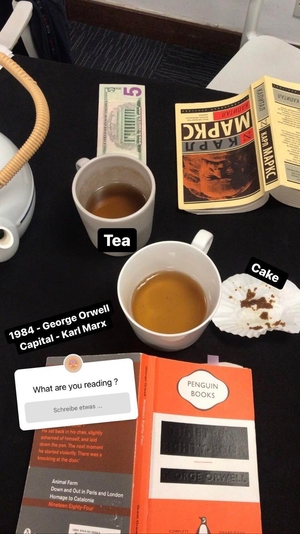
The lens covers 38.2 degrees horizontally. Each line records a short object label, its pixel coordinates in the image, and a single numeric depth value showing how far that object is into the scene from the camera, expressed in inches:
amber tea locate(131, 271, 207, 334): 21.9
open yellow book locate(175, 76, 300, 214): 26.0
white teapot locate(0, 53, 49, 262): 20.2
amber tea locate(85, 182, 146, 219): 24.8
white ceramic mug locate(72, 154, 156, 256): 22.0
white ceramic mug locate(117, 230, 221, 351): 20.7
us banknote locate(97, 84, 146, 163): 29.0
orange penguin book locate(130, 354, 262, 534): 18.8
